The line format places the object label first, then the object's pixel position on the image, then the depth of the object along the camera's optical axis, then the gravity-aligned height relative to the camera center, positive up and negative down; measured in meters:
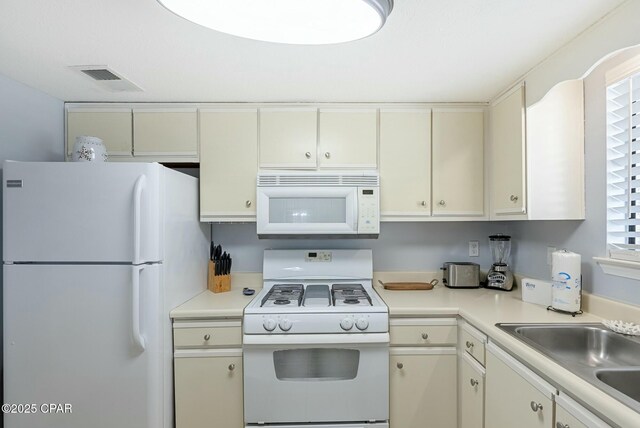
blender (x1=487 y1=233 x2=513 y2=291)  2.27 -0.37
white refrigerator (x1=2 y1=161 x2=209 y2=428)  1.63 -0.41
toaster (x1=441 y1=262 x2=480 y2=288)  2.34 -0.45
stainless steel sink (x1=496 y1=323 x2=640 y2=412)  1.07 -0.55
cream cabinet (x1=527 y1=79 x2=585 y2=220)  1.69 +0.31
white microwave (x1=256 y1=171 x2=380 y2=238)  2.14 +0.06
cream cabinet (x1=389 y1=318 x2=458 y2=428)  1.86 -0.94
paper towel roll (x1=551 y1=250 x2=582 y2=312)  1.60 -0.34
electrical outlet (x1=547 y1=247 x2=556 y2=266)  1.95 -0.24
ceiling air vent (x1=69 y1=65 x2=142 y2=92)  1.71 +0.76
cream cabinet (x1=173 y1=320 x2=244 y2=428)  1.83 -0.91
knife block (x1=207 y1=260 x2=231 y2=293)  2.29 -0.49
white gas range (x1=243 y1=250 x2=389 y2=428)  1.80 -0.87
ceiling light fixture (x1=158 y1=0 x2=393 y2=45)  0.93 +0.59
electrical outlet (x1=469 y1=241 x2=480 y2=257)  2.54 -0.28
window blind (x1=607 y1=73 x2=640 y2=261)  1.43 +0.20
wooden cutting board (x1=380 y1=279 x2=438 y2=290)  2.33 -0.53
